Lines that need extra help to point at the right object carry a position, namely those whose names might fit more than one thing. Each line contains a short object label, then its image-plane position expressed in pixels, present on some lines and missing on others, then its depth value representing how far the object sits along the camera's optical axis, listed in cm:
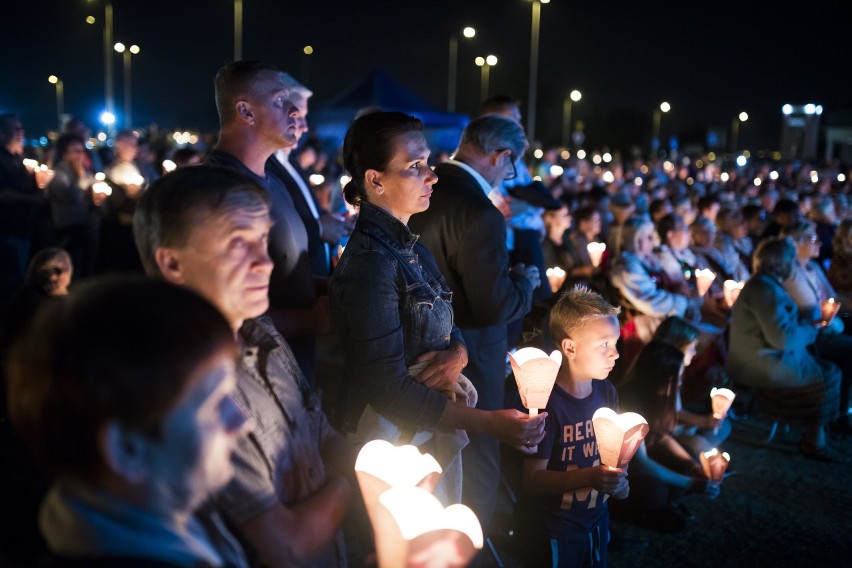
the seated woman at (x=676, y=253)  625
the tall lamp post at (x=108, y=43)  3212
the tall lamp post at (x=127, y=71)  4171
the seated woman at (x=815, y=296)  605
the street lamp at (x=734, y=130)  7250
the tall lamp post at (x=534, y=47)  2873
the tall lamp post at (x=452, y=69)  3954
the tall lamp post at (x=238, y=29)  2946
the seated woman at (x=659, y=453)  421
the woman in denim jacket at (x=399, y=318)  236
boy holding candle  300
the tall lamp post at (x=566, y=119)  5874
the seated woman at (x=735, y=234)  808
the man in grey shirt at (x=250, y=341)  151
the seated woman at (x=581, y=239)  675
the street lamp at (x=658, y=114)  5998
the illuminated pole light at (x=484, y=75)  4795
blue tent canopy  2356
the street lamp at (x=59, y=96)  5408
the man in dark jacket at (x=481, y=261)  330
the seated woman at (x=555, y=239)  672
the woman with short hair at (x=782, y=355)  547
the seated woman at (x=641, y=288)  554
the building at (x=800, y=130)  6350
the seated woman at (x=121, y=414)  98
